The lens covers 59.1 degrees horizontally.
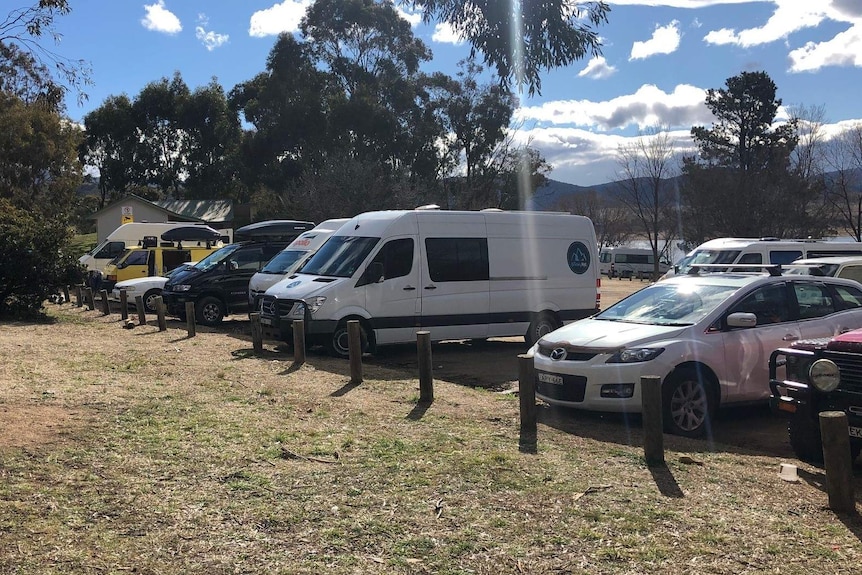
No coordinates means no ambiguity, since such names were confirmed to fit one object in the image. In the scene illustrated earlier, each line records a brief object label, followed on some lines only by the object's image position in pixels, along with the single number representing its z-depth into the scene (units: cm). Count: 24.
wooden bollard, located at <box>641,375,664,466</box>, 600
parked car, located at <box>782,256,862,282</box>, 1365
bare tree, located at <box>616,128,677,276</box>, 4619
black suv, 1684
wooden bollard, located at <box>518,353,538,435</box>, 703
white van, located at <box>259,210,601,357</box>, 1212
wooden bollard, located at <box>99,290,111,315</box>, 1898
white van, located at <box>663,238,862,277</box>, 1798
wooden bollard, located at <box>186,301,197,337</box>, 1393
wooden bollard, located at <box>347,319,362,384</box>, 959
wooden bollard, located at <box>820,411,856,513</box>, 489
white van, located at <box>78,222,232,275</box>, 2598
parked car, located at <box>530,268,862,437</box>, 739
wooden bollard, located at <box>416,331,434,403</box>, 841
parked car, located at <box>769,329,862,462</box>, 581
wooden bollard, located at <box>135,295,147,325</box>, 1614
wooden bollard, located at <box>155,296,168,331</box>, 1517
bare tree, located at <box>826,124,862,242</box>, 3803
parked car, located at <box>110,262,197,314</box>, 1875
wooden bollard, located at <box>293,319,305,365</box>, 1109
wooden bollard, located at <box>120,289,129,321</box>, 1723
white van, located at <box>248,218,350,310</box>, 1536
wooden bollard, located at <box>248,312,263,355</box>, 1245
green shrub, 1638
